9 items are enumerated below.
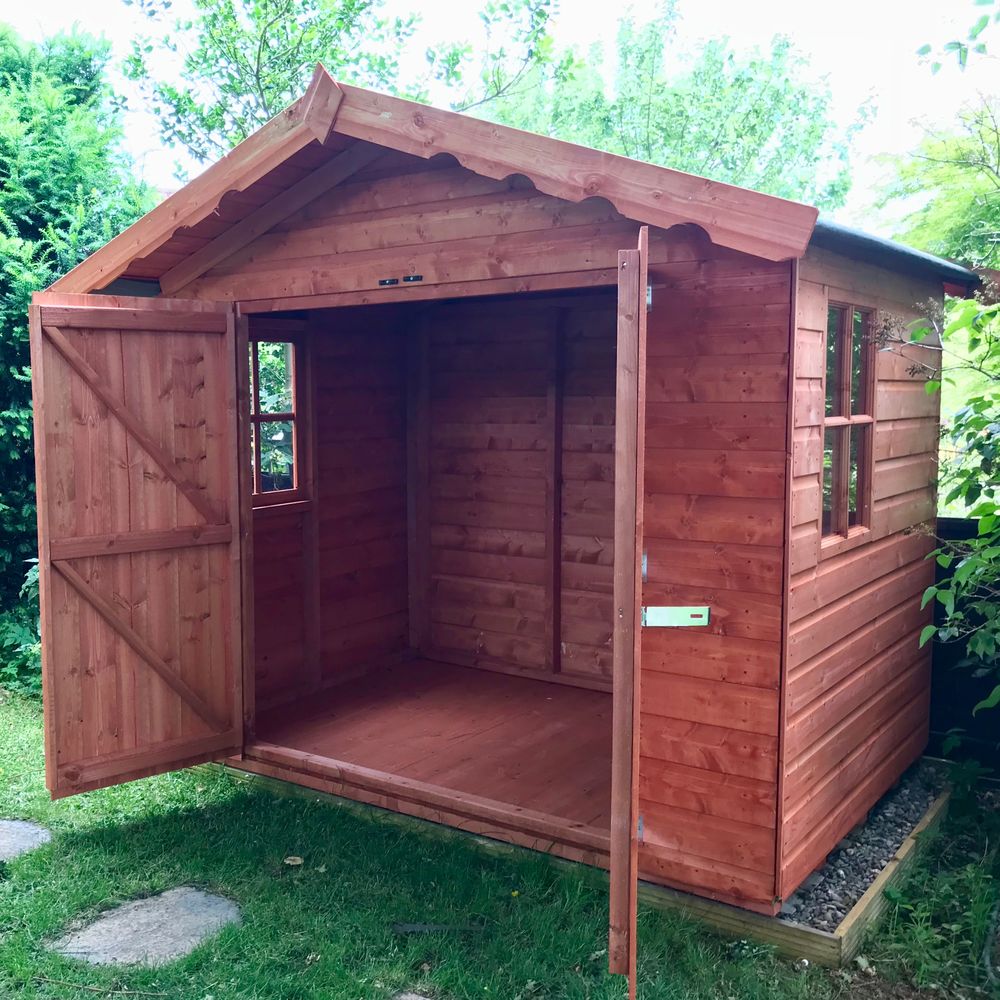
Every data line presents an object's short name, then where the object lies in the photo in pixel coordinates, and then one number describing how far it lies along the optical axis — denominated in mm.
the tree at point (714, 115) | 17562
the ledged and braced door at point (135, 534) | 4559
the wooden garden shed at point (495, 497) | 3695
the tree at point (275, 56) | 12375
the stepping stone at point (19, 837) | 4617
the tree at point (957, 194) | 8008
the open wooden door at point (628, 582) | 3084
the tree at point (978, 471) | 3865
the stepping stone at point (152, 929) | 3740
